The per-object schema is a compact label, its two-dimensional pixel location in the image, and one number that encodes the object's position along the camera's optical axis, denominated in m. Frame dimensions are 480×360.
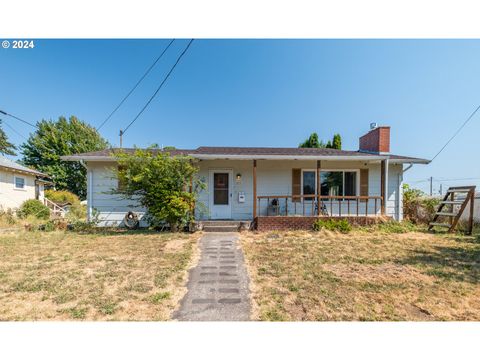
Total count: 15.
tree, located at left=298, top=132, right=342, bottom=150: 17.65
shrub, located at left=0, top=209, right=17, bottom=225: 10.14
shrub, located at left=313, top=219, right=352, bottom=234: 8.08
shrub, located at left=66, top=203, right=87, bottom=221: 9.28
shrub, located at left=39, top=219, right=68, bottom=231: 8.44
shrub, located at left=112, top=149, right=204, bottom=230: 7.74
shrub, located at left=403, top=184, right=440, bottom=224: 9.92
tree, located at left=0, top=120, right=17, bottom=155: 26.38
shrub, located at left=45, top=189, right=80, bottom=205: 19.00
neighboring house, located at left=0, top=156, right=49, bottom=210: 12.47
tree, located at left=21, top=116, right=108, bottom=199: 24.89
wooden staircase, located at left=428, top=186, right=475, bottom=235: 7.84
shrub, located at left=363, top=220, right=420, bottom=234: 8.13
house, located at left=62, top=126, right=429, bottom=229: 9.07
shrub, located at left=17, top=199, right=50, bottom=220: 12.23
